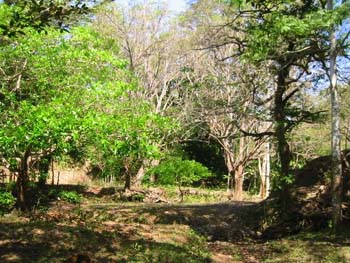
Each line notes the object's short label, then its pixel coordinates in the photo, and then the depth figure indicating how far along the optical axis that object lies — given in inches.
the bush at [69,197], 671.1
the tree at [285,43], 370.0
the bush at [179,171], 852.0
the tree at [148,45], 971.3
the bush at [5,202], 428.5
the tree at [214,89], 903.7
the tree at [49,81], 355.9
